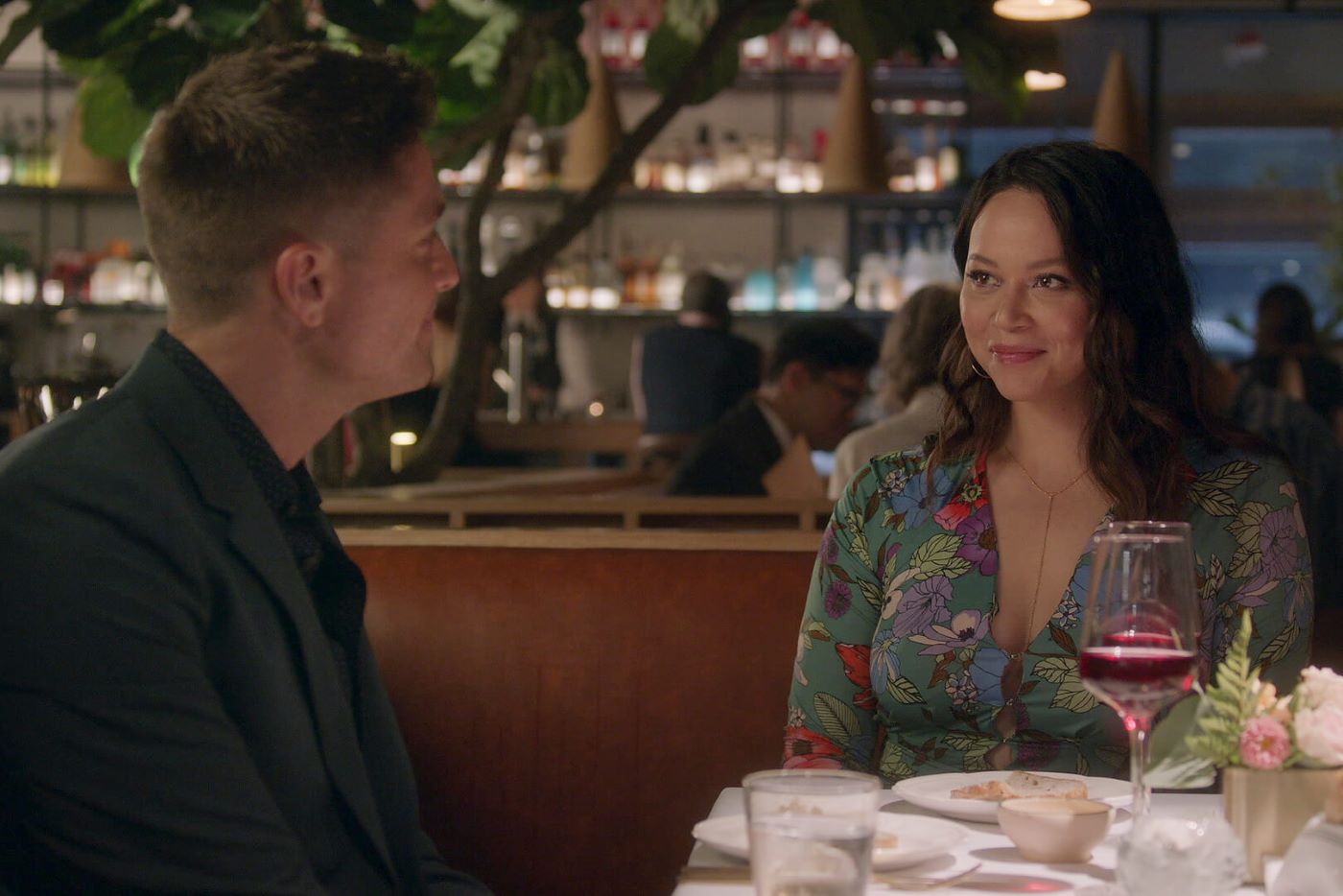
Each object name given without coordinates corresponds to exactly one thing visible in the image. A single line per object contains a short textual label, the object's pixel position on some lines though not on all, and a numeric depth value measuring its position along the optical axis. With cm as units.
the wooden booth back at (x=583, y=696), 239
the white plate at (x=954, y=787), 144
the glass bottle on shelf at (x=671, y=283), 718
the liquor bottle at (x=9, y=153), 735
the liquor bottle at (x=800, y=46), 718
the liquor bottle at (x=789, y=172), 709
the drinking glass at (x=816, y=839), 102
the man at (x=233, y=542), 115
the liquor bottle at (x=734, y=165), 713
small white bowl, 129
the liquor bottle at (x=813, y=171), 708
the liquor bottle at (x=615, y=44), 721
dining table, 123
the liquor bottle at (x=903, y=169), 697
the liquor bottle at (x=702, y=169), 714
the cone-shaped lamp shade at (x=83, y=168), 593
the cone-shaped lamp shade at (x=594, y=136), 611
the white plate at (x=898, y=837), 126
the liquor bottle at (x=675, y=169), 714
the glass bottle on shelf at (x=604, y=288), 719
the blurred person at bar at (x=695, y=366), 583
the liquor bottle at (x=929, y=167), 696
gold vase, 122
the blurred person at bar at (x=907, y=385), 338
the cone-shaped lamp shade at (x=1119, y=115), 599
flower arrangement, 120
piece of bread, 148
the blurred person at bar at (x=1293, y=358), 529
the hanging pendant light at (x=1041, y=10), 349
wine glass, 119
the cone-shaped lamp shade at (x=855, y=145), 596
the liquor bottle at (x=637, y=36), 723
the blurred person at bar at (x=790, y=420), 368
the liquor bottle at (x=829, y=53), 719
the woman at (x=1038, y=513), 190
